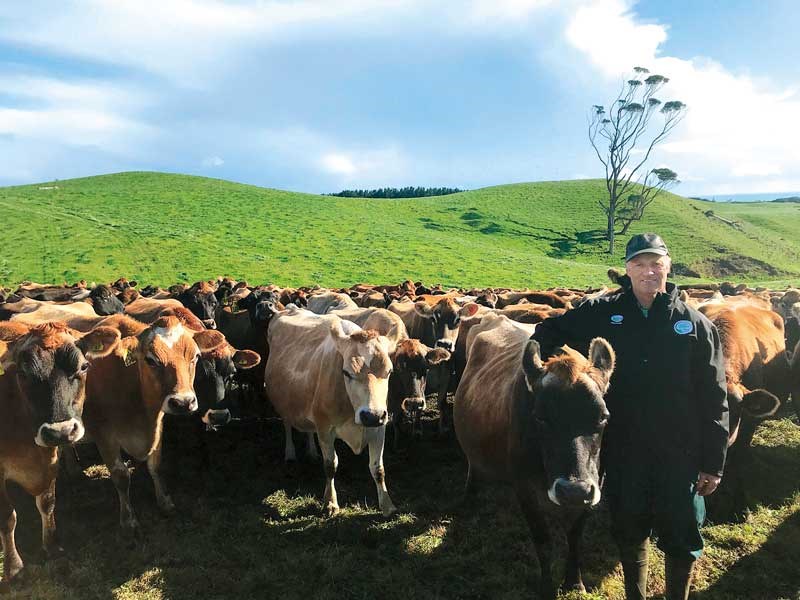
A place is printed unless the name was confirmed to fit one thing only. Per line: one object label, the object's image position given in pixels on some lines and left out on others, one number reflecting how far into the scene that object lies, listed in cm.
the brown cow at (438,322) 1121
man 348
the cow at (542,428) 344
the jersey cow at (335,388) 583
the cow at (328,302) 1289
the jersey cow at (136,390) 571
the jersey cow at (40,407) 468
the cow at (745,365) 606
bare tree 5559
